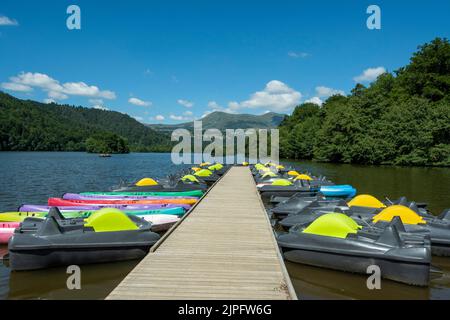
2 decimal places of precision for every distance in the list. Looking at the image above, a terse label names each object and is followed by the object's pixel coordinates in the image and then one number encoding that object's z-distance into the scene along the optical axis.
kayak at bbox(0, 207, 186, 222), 13.32
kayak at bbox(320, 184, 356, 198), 23.78
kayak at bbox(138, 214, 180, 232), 13.56
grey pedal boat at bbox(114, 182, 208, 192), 22.03
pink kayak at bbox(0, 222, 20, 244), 12.22
